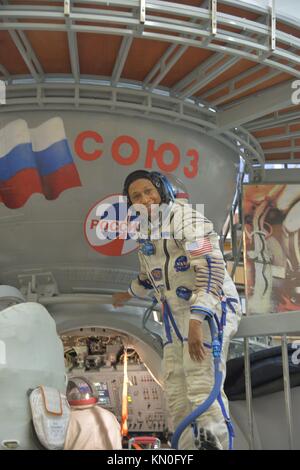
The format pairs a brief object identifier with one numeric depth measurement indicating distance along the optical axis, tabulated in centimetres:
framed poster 873
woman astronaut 390
